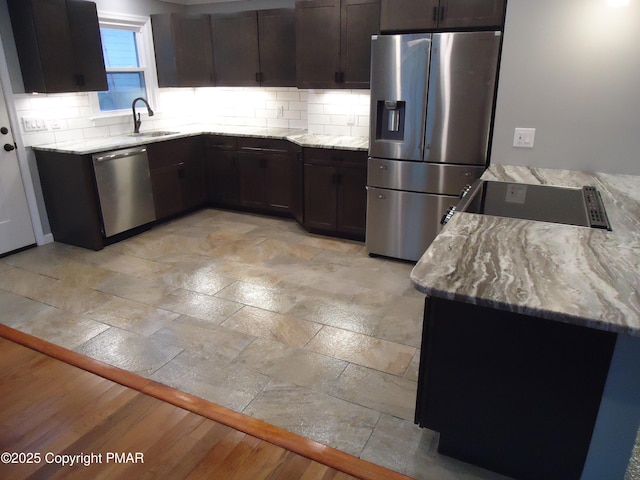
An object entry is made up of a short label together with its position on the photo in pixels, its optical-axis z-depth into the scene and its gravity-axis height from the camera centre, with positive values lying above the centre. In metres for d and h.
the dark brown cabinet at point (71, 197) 3.81 -0.87
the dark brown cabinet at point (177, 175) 4.48 -0.83
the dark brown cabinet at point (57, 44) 3.59 +0.38
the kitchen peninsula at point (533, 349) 1.33 -0.81
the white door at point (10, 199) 3.75 -0.87
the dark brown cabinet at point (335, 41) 3.83 +0.42
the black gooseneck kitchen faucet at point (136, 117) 4.60 -0.25
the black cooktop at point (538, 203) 1.96 -0.52
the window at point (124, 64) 4.53 +0.27
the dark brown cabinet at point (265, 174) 4.67 -0.83
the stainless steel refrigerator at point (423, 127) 3.11 -0.26
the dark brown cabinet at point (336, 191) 3.98 -0.87
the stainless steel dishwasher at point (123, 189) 3.93 -0.84
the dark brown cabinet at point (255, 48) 4.49 +0.42
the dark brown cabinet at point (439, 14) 3.00 +0.50
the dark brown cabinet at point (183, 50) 4.82 +0.43
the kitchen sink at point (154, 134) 4.66 -0.42
